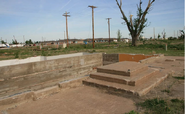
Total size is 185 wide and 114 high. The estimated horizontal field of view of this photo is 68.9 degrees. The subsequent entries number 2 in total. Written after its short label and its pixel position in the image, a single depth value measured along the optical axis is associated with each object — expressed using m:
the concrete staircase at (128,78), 4.03
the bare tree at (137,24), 23.94
